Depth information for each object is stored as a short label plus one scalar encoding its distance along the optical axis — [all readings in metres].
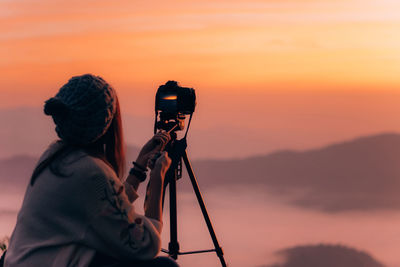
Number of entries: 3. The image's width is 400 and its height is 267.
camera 4.17
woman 2.54
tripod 4.31
